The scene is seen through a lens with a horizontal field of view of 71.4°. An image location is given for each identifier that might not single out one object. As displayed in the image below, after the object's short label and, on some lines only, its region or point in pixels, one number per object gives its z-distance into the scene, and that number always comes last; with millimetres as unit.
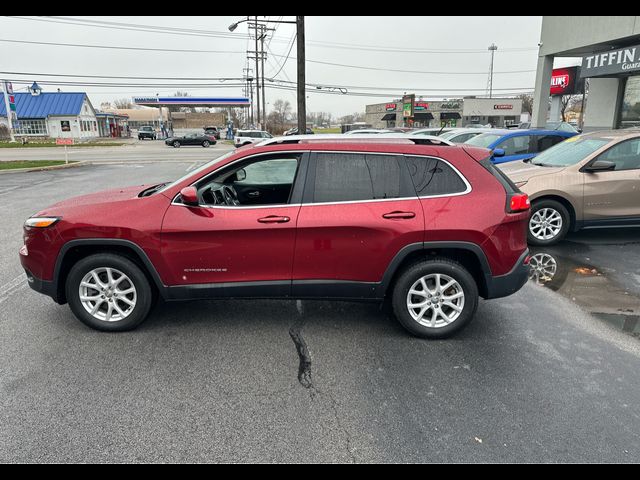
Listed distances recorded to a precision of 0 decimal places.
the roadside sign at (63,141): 19469
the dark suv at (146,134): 62188
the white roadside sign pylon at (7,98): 42750
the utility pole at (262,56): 48719
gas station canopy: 60344
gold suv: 6711
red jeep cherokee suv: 3770
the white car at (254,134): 36731
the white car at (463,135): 13359
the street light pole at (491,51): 67312
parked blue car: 10031
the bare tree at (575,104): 61069
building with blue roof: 55344
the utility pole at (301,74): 15735
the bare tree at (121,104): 137500
